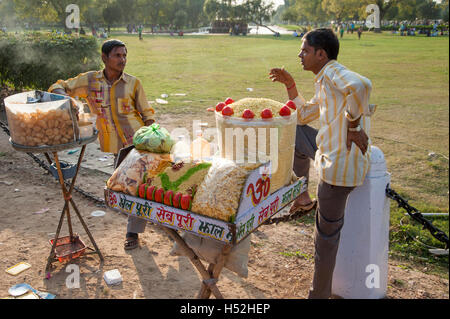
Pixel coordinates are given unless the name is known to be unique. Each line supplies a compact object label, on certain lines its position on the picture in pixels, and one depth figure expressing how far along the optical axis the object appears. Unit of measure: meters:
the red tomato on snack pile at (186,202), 2.16
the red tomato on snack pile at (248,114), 2.32
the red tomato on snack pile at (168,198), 2.21
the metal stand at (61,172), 2.71
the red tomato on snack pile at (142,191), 2.30
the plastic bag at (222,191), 2.05
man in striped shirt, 2.26
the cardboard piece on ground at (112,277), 3.14
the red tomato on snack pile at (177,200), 2.19
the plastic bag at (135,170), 2.37
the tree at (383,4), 33.41
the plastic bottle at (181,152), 2.46
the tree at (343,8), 37.19
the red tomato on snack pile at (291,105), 2.70
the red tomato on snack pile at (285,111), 2.42
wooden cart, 2.05
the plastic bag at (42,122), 2.71
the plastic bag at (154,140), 2.51
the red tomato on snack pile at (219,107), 2.53
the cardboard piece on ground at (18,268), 3.26
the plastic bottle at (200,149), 2.51
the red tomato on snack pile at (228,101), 2.70
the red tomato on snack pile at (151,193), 2.27
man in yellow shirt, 3.58
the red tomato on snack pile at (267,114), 2.34
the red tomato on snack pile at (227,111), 2.37
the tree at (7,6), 22.19
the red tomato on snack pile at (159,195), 2.24
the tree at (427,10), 34.59
